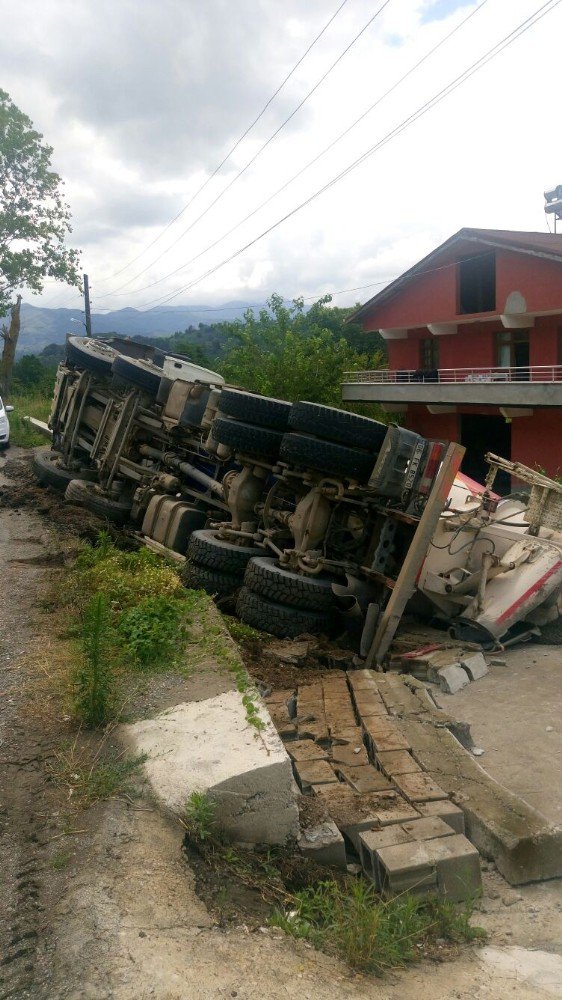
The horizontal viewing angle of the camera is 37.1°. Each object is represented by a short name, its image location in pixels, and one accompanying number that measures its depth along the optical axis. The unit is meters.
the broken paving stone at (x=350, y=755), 4.50
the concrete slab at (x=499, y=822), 3.82
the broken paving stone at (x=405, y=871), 3.43
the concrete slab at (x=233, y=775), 3.49
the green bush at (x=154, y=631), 5.08
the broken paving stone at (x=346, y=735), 4.73
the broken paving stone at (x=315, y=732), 4.79
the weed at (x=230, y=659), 4.18
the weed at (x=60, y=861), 3.10
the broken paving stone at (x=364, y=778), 4.17
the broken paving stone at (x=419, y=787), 4.06
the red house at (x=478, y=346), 20.94
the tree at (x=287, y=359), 27.41
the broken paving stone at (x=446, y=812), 3.93
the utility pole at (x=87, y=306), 43.30
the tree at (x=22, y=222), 32.44
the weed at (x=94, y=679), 4.20
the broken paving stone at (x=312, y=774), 4.11
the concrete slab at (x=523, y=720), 4.78
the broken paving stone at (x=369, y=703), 5.10
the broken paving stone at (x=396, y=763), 4.36
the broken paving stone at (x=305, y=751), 4.45
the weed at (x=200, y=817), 3.39
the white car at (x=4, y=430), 19.08
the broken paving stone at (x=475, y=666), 6.53
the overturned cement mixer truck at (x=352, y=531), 6.79
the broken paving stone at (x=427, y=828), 3.72
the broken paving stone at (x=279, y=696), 5.36
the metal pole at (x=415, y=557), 6.54
